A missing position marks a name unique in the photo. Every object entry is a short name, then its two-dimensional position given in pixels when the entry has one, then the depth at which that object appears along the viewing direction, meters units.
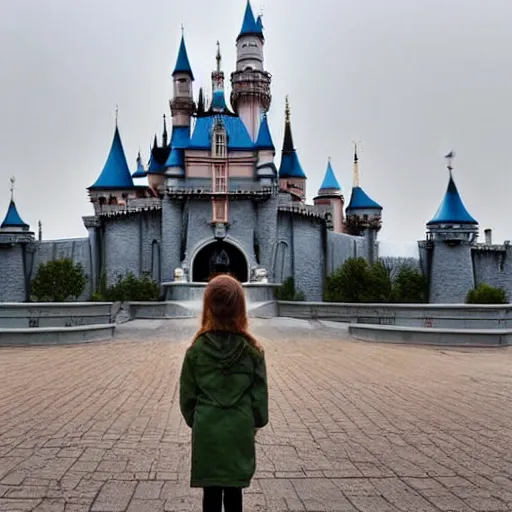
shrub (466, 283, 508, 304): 28.58
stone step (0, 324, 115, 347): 12.68
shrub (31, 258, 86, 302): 30.44
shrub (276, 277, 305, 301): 30.25
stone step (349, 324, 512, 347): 12.84
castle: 30.89
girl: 2.78
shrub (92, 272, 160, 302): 29.05
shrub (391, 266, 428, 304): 33.16
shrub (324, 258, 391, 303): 29.25
